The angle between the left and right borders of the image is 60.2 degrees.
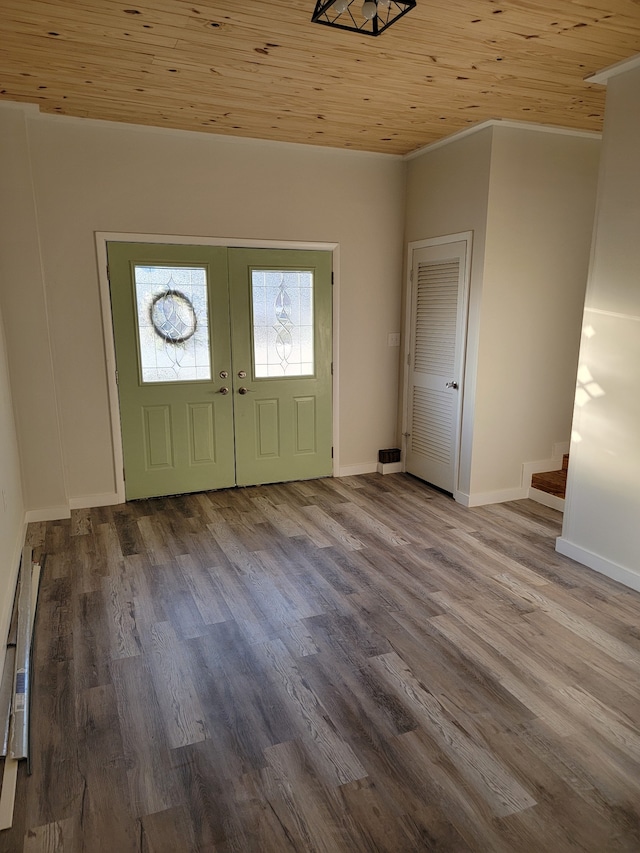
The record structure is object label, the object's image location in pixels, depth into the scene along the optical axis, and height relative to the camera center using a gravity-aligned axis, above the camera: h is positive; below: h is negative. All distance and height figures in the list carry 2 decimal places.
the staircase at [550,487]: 4.30 -1.39
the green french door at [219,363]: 4.27 -0.44
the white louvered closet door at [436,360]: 4.39 -0.42
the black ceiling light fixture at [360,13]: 2.03 +1.22
